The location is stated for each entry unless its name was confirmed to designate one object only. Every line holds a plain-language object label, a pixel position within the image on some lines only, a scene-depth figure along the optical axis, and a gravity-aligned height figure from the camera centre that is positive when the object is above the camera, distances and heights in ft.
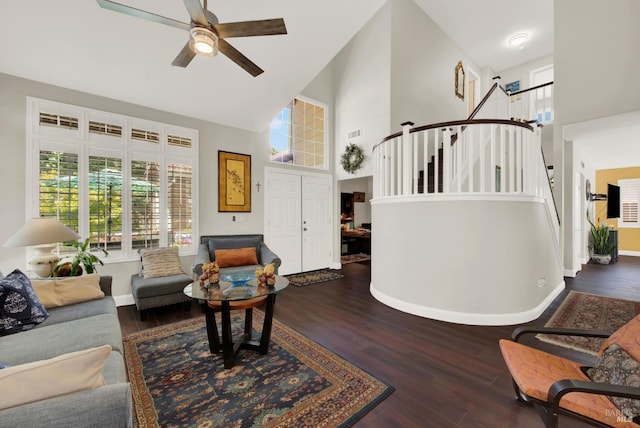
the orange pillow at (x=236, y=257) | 13.74 -2.20
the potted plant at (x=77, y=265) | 9.86 -1.82
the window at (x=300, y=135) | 18.62 +5.63
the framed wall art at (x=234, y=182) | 15.40 +1.87
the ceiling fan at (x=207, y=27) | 6.53 +4.90
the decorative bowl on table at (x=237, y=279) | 8.57 -2.08
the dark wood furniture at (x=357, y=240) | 25.87 -2.65
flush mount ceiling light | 22.15 +14.29
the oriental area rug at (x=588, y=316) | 8.90 -4.22
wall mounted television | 23.81 +0.96
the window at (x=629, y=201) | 25.71 +1.02
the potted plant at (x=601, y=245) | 22.43 -2.76
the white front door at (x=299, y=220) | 17.74 -0.41
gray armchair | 13.30 -1.78
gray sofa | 2.77 -2.69
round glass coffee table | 7.38 -2.61
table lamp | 8.59 -0.74
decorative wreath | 18.66 +3.84
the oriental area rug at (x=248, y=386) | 5.66 -4.18
